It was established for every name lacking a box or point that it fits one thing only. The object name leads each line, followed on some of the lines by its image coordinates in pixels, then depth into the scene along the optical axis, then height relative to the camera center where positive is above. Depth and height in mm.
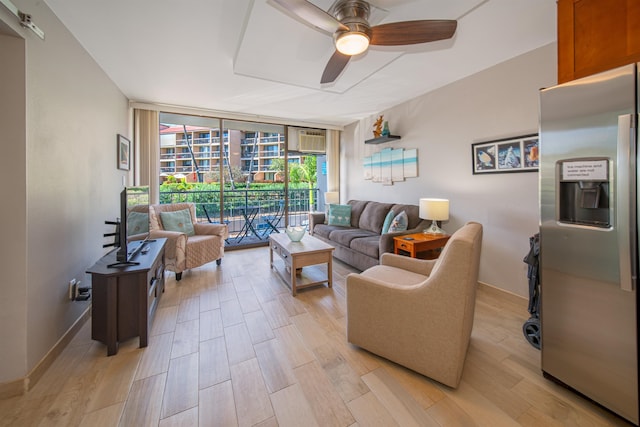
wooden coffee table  2736 -529
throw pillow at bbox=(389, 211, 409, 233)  3232 -153
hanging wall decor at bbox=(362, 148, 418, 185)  3734 +766
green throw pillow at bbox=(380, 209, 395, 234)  3419 -148
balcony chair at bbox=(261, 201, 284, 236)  5365 -134
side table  2773 -385
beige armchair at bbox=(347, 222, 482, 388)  1352 -634
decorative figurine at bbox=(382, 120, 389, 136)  3898 +1299
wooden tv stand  1761 -661
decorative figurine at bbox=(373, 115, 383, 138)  4052 +1375
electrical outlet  1965 -613
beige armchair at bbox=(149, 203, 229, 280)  3045 -386
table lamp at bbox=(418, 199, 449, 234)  2957 +25
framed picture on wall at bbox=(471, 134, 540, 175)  2389 +586
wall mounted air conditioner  5258 +1532
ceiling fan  1526 +1198
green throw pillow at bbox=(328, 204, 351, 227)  4391 -61
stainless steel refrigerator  1153 -131
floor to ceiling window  4562 +783
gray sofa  3100 -311
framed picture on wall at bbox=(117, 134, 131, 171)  3151 +802
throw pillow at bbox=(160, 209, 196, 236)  3501 -130
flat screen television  1938 -91
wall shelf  3888 +1165
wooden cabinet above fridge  1303 +984
